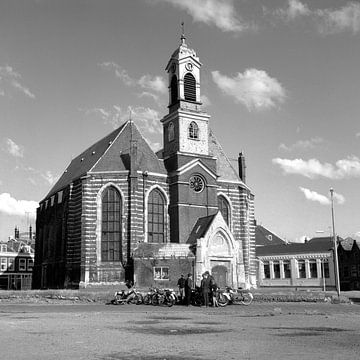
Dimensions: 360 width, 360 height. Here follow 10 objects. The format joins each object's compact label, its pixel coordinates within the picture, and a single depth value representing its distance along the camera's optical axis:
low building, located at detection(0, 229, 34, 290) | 90.75
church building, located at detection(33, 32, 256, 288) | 51.06
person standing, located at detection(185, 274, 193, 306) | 30.84
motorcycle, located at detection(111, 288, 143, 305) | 31.69
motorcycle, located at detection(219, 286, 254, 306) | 30.97
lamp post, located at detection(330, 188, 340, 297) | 44.14
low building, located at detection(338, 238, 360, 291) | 76.00
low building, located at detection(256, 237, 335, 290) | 82.31
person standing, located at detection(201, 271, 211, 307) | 29.81
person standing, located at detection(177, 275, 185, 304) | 31.77
